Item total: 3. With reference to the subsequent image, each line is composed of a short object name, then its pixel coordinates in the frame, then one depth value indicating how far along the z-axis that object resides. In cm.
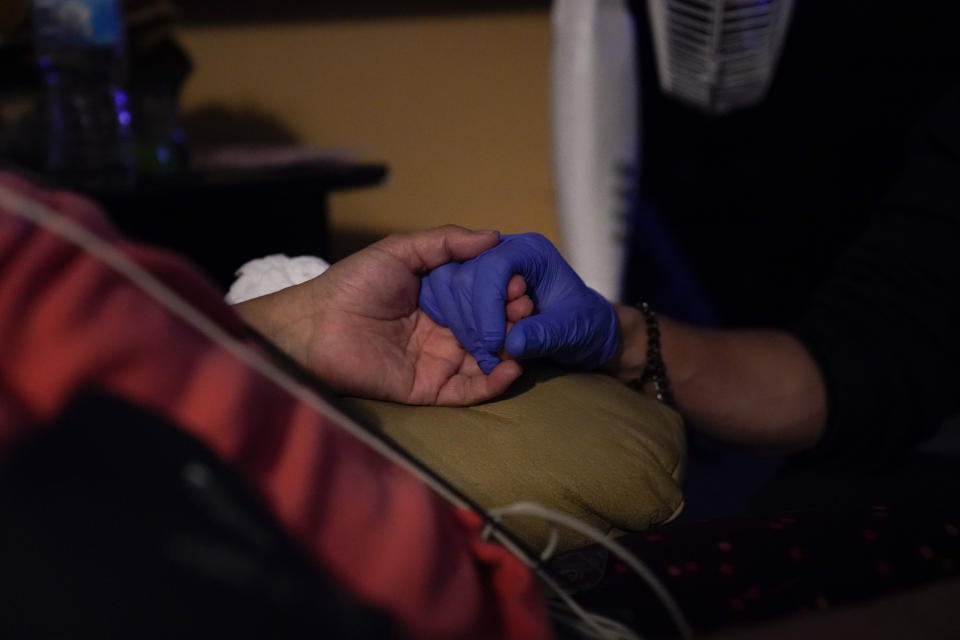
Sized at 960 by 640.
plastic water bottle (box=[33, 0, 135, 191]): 134
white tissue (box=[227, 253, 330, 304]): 76
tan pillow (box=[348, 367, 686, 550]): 62
